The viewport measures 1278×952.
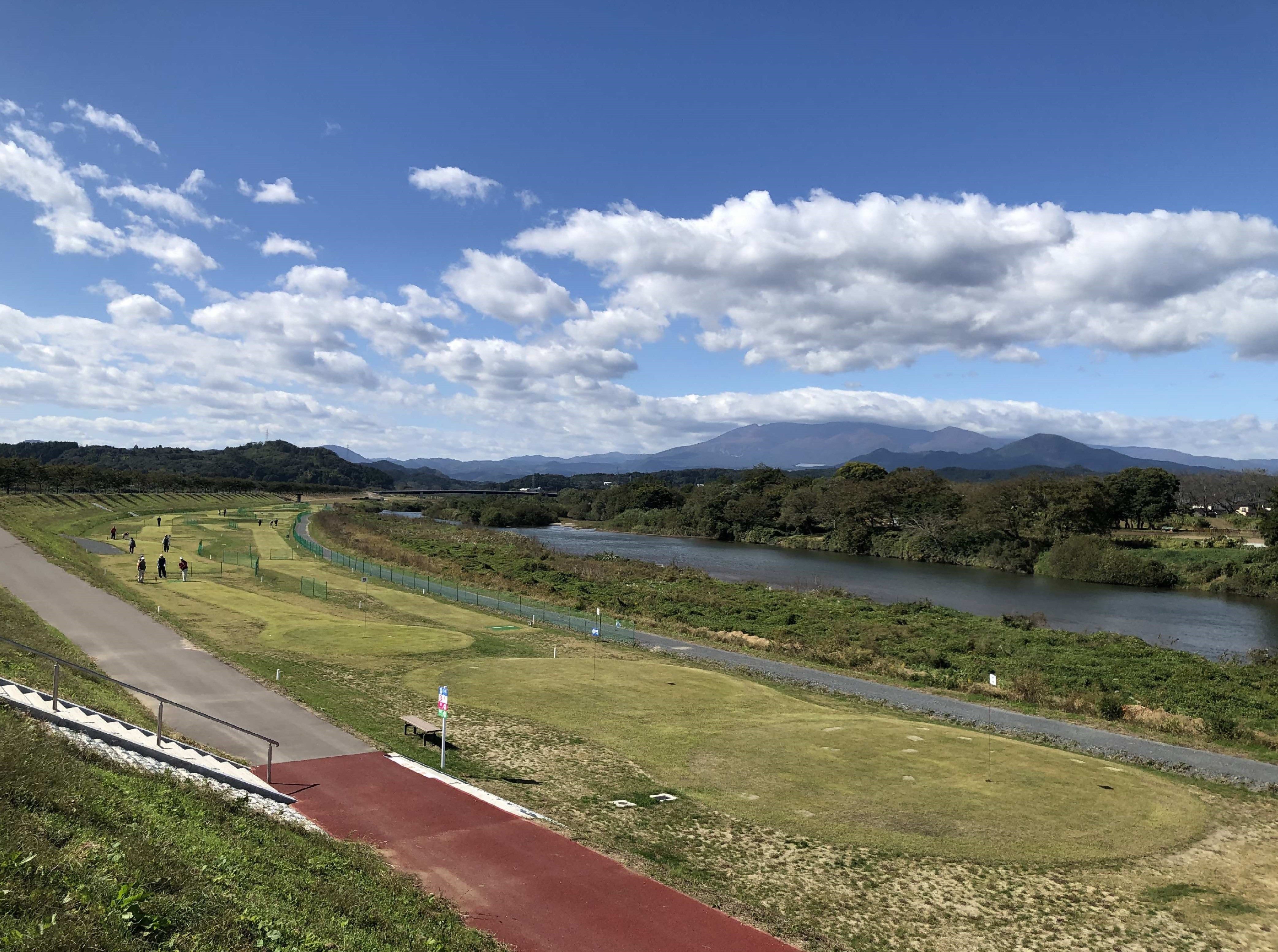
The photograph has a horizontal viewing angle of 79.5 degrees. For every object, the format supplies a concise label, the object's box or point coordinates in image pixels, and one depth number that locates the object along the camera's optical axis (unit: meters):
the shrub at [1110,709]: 25.58
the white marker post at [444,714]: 16.02
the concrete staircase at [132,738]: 13.26
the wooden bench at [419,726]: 17.83
